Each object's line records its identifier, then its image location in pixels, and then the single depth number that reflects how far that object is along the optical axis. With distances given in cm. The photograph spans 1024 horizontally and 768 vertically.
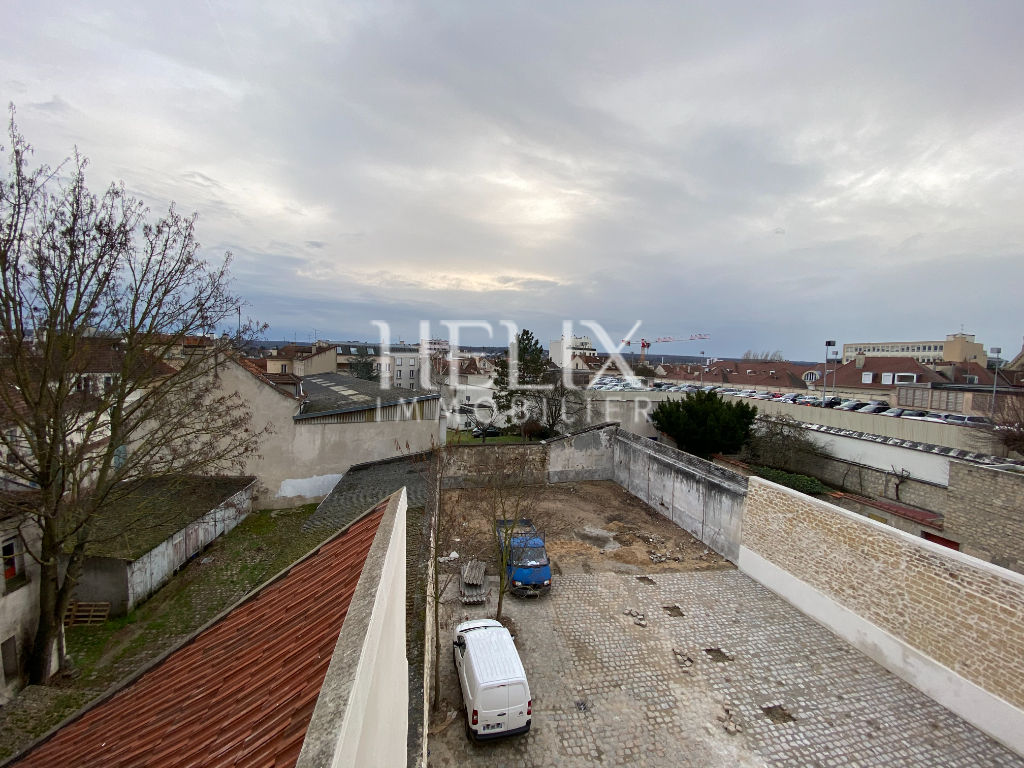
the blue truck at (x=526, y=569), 1088
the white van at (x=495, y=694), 671
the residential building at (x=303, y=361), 3719
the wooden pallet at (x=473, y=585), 1073
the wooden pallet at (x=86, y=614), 995
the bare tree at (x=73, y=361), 732
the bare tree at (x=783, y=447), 1784
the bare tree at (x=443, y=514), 789
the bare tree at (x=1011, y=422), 1552
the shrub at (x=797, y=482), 1546
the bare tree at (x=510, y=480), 1503
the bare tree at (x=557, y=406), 2642
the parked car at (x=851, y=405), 2695
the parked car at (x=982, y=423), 1724
